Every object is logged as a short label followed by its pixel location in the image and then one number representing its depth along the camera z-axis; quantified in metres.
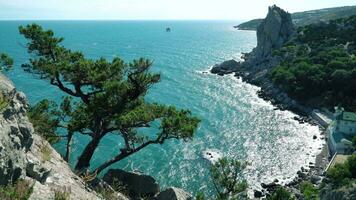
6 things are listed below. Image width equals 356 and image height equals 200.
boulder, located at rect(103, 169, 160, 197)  28.34
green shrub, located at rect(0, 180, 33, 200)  10.95
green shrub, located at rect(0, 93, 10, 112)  13.09
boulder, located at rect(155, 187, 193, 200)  25.39
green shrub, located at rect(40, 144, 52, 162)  16.09
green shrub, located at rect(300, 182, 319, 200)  51.99
